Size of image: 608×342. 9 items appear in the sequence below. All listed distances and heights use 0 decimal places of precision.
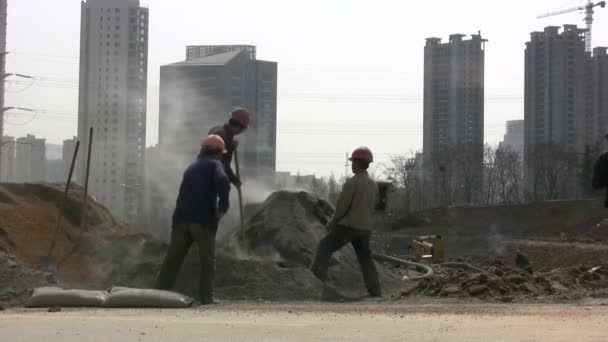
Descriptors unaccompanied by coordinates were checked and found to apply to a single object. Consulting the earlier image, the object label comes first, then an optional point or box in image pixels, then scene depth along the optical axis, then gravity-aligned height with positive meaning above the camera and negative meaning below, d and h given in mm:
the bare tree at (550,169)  73312 +1259
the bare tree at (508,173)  74188 +865
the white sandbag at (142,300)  10000 -1372
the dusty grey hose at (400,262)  15539 -1423
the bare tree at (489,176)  74375 +588
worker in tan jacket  12422 -689
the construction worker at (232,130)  12336 +696
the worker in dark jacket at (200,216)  10992 -457
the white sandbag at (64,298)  10023 -1373
